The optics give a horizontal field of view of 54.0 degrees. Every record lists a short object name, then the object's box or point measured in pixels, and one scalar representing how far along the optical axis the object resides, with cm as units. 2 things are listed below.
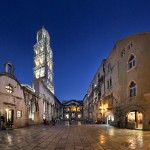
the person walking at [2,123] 1805
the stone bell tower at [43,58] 6405
